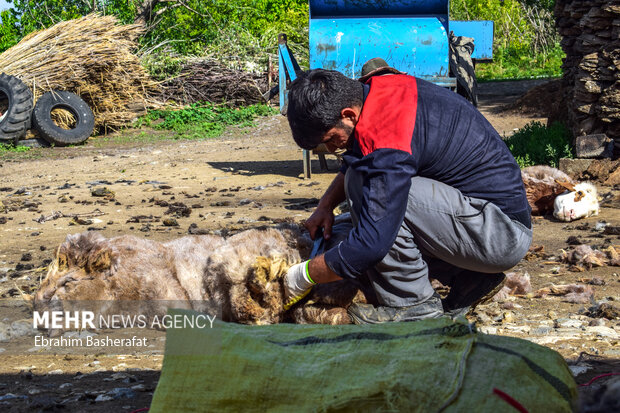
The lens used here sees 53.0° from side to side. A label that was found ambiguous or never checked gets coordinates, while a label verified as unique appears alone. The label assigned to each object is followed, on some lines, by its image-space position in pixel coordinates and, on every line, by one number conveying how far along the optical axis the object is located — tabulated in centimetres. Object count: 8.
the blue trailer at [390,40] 784
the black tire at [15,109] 1191
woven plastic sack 163
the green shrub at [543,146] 749
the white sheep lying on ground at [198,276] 306
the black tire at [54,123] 1223
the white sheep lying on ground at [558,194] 546
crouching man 260
